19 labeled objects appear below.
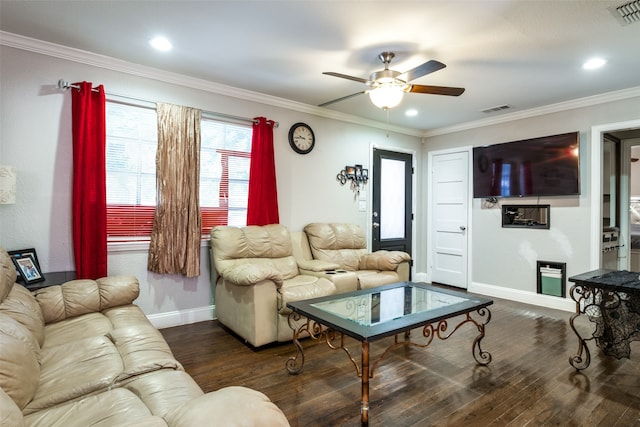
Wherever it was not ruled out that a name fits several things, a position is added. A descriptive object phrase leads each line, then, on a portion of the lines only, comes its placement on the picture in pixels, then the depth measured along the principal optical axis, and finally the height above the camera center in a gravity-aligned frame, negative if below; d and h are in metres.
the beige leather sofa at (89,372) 0.88 -0.72
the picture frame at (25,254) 2.61 -0.33
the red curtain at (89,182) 2.98 +0.26
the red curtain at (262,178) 3.98 +0.36
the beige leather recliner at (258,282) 2.97 -0.70
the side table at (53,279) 2.48 -0.53
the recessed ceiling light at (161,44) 2.76 +1.37
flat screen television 4.25 +0.53
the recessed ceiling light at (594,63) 3.09 +1.31
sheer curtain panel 3.39 +0.16
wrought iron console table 2.53 -0.79
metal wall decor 4.91 +0.48
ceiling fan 2.73 +0.99
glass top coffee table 2.00 -0.72
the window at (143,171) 3.25 +0.40
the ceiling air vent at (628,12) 2.25 +1.31
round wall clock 4.38 +0.92
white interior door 5.40 -0.14
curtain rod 2.96 +1.06
